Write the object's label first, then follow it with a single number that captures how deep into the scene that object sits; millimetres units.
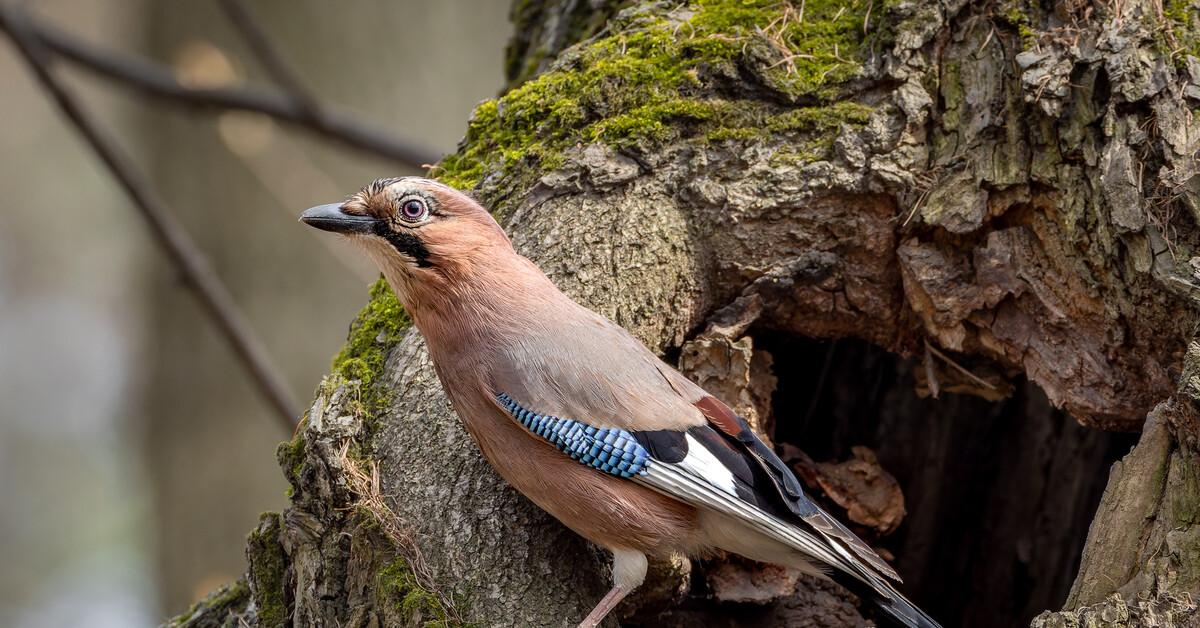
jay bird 6133
